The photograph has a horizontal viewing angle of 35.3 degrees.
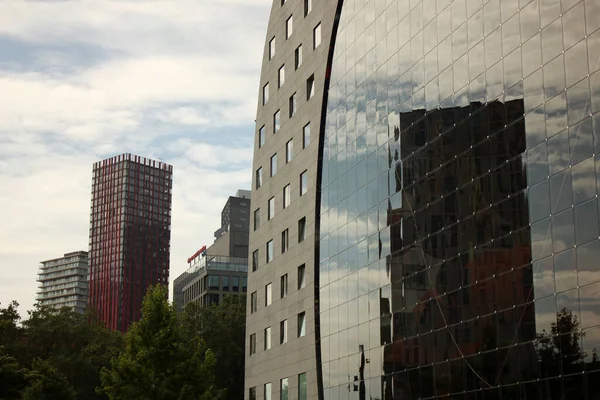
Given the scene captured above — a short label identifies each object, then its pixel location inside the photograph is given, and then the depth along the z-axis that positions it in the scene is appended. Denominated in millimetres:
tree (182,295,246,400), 104706
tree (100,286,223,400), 57375
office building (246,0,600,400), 34031
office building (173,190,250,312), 156000
